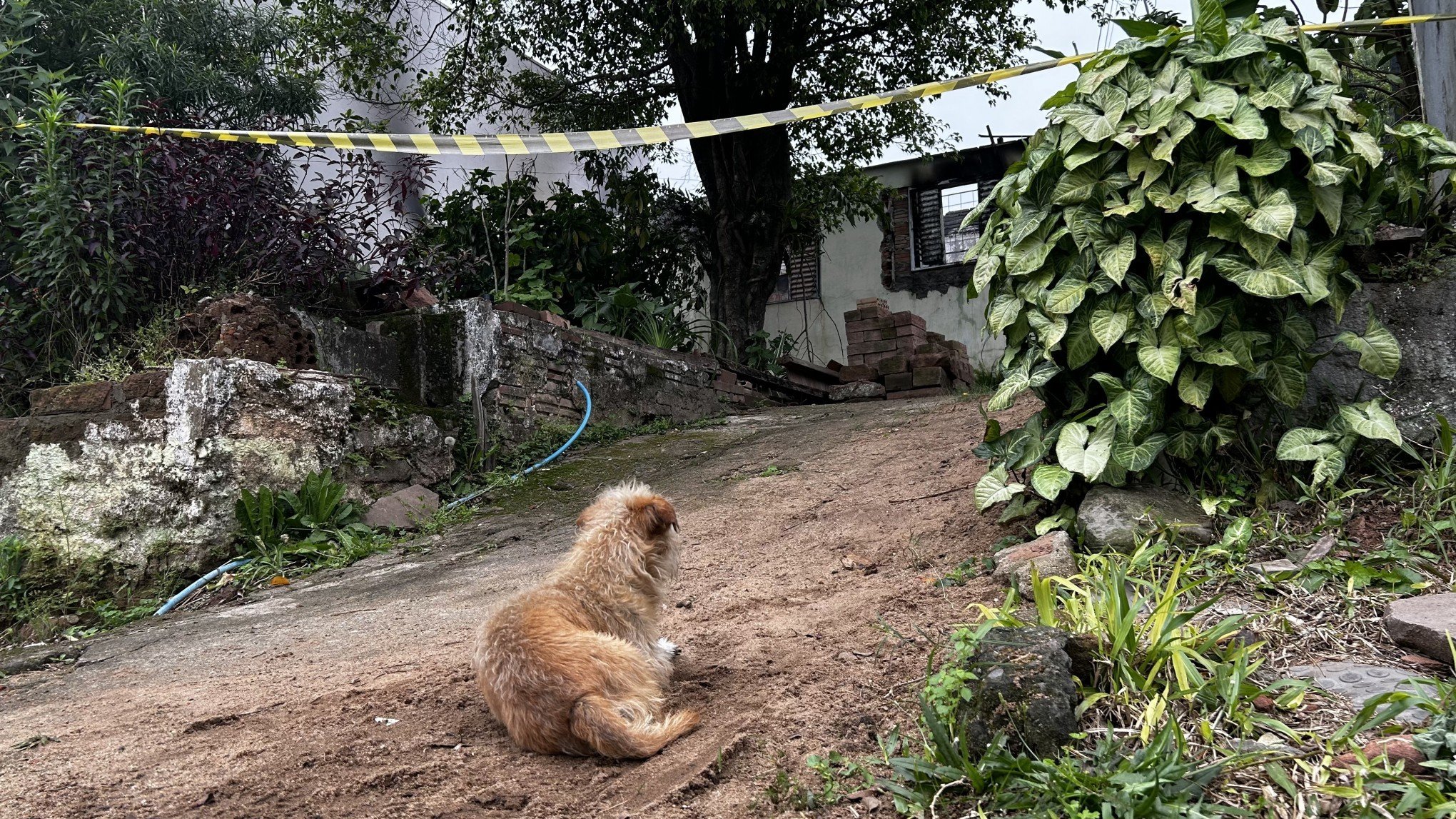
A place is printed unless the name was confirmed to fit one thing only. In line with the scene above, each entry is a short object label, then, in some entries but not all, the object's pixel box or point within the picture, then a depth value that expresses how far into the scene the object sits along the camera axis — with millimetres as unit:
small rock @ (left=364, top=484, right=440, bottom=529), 6941
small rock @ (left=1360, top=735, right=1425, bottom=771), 2213
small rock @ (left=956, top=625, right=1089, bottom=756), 2389
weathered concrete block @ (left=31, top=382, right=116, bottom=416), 6285
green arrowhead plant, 3777
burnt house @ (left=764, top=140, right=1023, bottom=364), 16109
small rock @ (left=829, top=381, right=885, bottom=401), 12336
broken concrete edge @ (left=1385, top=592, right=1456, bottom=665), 2699
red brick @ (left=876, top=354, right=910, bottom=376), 12156
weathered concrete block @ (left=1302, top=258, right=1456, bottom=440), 4047
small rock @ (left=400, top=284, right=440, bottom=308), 8812
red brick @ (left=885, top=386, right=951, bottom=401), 11836
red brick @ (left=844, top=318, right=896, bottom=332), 12844
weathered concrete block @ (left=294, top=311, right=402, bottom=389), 7789
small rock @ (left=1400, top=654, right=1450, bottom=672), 2699
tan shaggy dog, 2789
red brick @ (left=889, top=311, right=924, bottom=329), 12742
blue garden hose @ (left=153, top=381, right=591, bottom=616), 5793
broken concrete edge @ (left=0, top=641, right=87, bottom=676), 4848
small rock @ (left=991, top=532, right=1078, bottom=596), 3502
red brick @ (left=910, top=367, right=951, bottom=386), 11961
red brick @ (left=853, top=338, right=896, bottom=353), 12797
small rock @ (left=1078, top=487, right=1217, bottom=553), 3668
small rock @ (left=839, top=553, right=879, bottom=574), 4359
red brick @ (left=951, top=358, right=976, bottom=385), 12680
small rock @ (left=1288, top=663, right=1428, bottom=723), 2574
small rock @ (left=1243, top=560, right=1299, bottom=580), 3246
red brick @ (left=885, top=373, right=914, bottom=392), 12078
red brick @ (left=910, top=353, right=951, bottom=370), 12117
